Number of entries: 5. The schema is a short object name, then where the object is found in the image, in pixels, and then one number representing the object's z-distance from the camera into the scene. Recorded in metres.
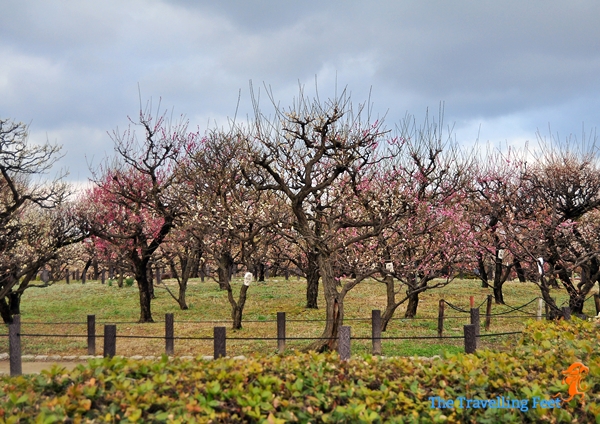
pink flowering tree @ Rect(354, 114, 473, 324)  18.98
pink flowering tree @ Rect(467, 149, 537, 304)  26.00
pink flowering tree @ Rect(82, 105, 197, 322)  22.20
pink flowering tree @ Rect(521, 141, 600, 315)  18.67
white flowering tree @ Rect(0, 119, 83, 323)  18.69
